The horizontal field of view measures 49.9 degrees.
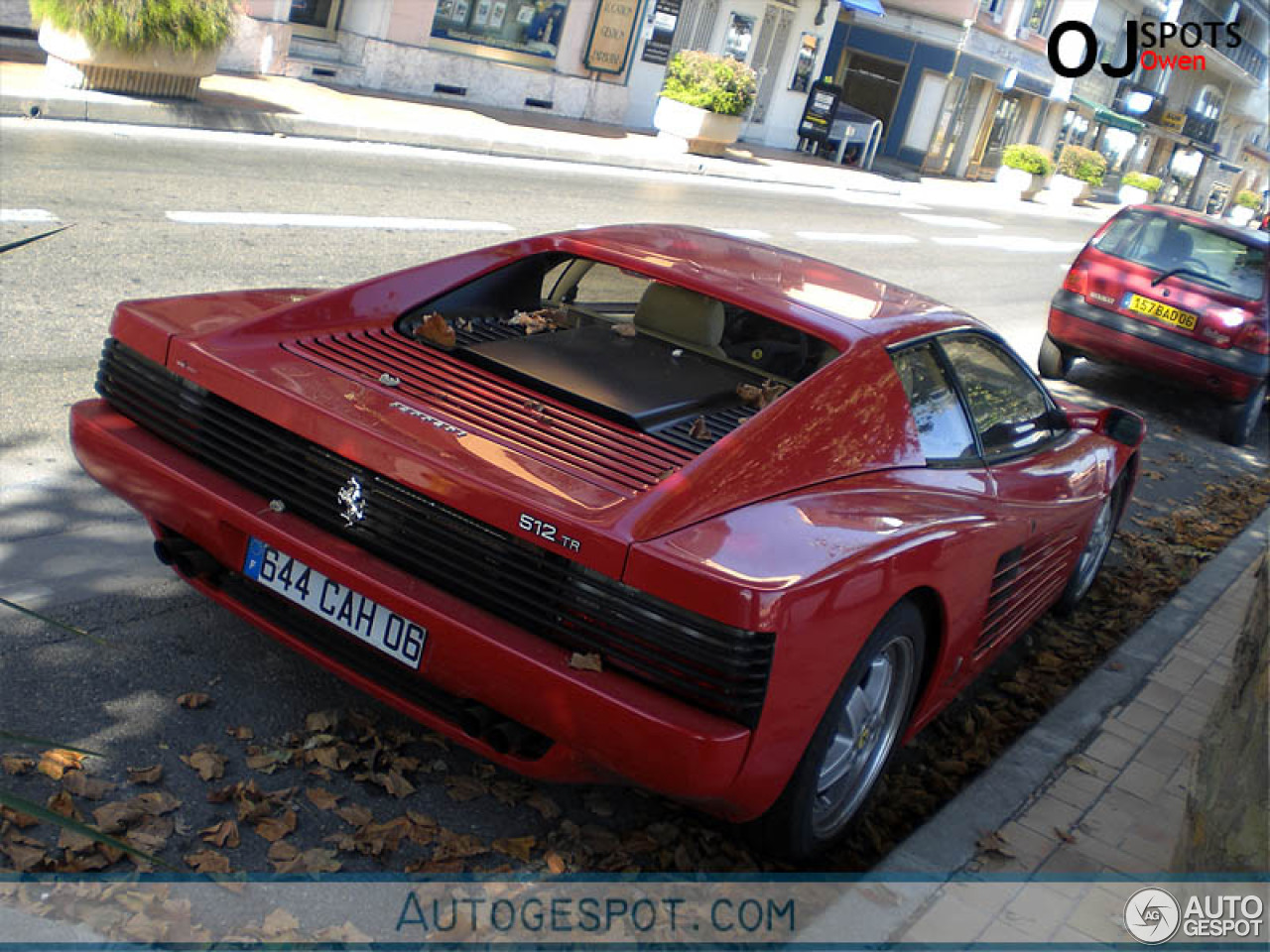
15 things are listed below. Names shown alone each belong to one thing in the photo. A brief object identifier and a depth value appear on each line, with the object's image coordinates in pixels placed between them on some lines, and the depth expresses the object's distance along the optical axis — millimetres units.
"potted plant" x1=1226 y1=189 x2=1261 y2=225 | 80688
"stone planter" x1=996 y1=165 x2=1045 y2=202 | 39656
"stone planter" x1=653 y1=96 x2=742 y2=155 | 24438
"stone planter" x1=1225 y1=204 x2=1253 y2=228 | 80812
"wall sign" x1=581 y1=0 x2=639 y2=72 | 25344
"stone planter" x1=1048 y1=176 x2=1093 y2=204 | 42562
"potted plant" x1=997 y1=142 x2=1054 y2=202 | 39562
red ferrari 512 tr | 2992
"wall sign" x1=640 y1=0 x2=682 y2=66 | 27078
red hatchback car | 10328
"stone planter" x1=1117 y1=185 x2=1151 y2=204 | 53812
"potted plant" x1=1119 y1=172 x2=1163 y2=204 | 53469
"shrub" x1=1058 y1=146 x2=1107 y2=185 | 43125
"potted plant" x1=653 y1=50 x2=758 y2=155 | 24406
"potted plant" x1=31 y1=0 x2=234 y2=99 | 13789
